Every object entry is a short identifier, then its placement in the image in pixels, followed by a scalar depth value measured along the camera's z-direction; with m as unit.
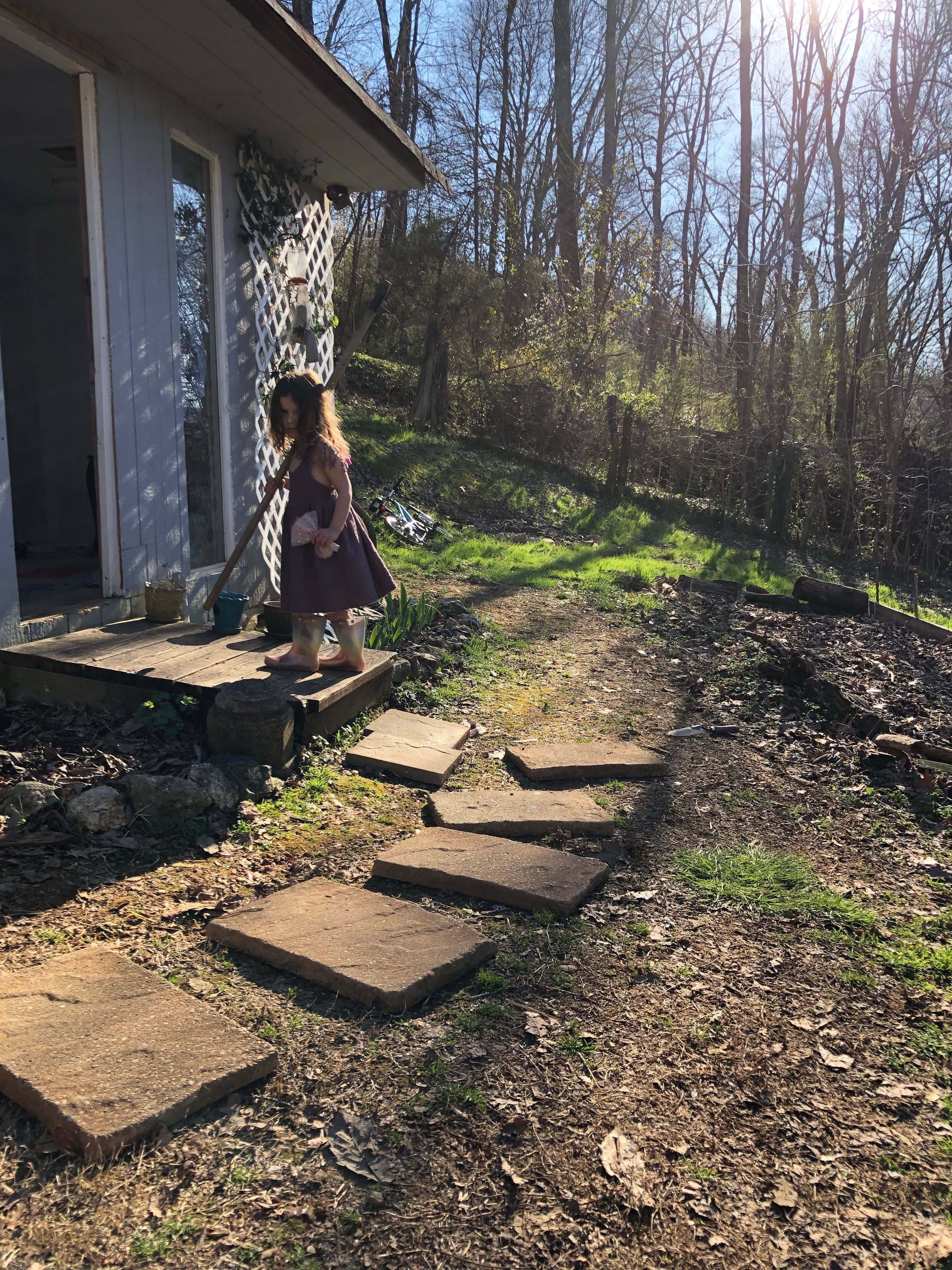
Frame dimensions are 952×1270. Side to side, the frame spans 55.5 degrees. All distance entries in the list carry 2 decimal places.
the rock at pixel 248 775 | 3.82
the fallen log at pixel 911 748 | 4.64
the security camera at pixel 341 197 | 7.23
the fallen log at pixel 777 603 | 8.80
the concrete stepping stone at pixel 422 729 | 4.81
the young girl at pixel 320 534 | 4.42
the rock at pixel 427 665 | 5.88
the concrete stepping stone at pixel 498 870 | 3.21
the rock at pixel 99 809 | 3.35
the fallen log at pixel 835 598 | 8.77
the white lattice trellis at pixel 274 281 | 6.33
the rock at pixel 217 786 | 3.67
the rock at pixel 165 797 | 3.50
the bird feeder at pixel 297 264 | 6.95
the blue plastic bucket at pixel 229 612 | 5.24
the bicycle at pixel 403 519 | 10.66
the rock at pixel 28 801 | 3.32
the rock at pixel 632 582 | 9.69
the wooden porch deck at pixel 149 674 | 4.23
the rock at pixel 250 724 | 3.94
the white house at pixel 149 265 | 4.76
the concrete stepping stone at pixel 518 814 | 3.83
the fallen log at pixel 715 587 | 9.20
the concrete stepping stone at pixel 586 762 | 4.54
